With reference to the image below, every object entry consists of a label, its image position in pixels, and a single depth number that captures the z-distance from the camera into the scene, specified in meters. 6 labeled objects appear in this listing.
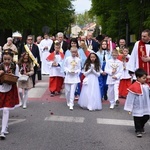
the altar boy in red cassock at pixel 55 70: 9.59
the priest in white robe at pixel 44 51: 14.53
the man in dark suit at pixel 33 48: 10.66
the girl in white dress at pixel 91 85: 7.88
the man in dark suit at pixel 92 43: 10.51
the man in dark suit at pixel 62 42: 10.57
